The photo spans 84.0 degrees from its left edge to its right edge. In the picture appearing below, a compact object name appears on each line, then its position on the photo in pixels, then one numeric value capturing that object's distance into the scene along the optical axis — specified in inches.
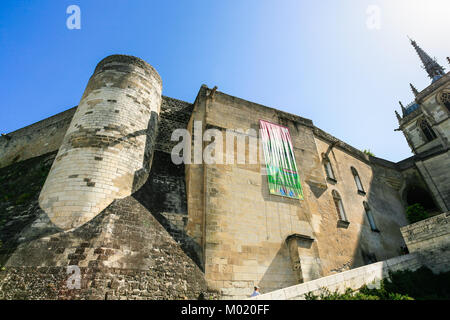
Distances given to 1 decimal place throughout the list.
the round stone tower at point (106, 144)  289.6
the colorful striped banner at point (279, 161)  435.2
